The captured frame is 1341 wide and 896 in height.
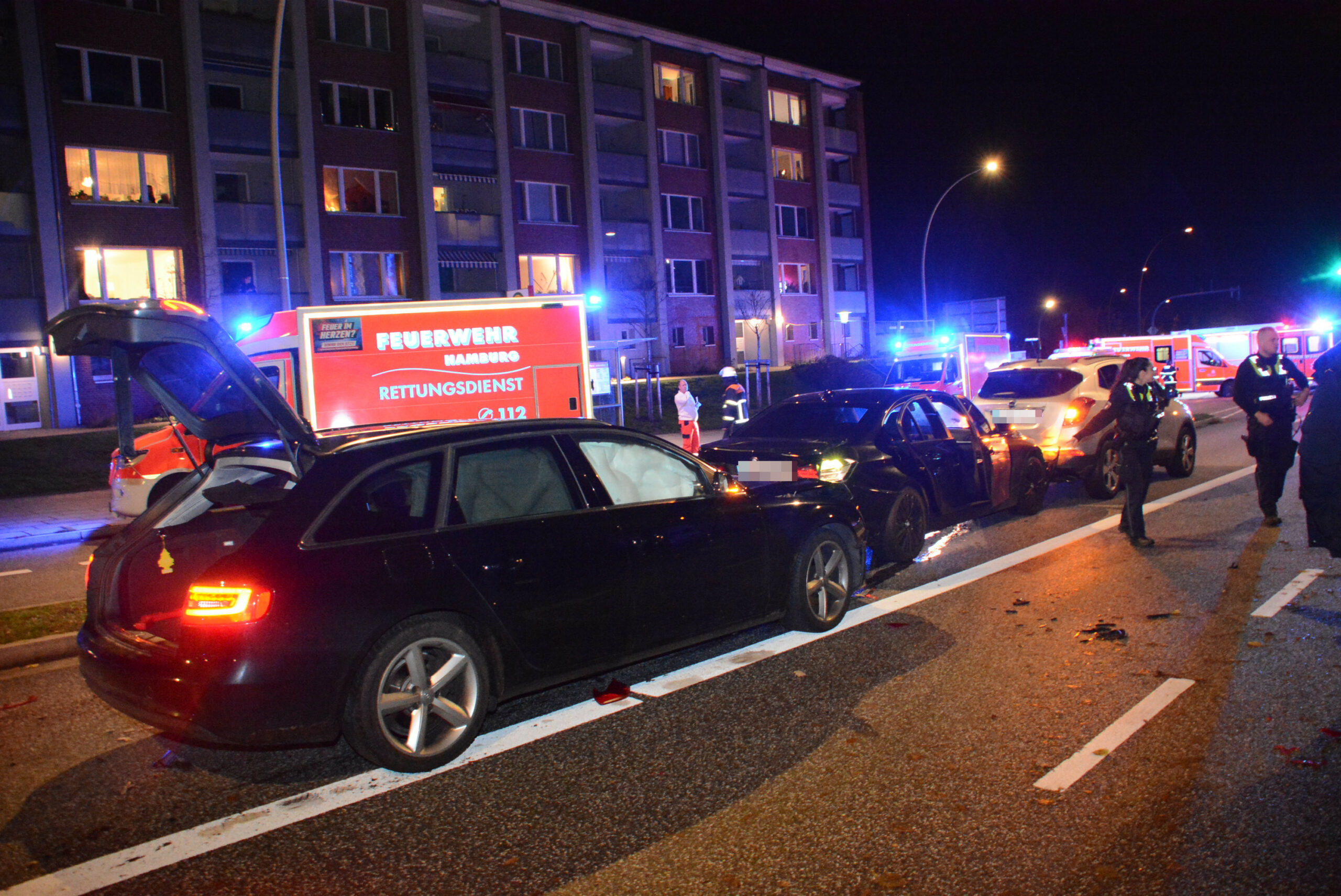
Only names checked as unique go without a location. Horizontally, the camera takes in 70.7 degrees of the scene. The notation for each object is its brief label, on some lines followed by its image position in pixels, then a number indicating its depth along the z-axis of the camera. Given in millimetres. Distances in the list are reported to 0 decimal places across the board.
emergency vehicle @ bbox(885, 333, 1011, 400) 20672
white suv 11195
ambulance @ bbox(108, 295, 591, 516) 12688
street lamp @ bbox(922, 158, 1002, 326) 28438
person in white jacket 17797
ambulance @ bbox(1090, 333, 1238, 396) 35250
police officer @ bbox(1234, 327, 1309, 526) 8578
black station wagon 3721
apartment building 28625
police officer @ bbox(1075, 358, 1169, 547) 8570
